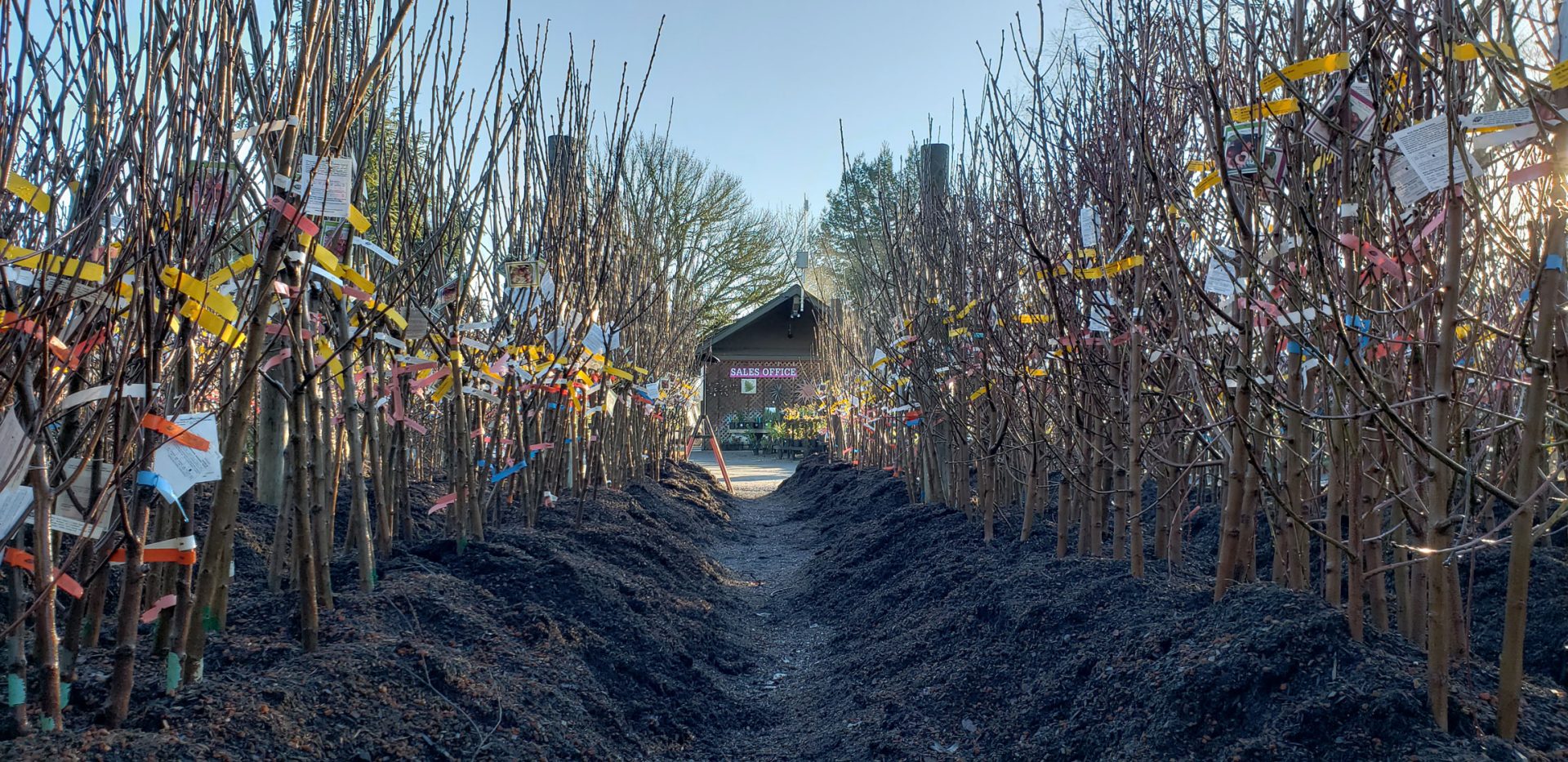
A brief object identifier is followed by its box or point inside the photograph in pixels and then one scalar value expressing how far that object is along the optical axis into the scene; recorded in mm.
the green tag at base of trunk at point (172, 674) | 1906
